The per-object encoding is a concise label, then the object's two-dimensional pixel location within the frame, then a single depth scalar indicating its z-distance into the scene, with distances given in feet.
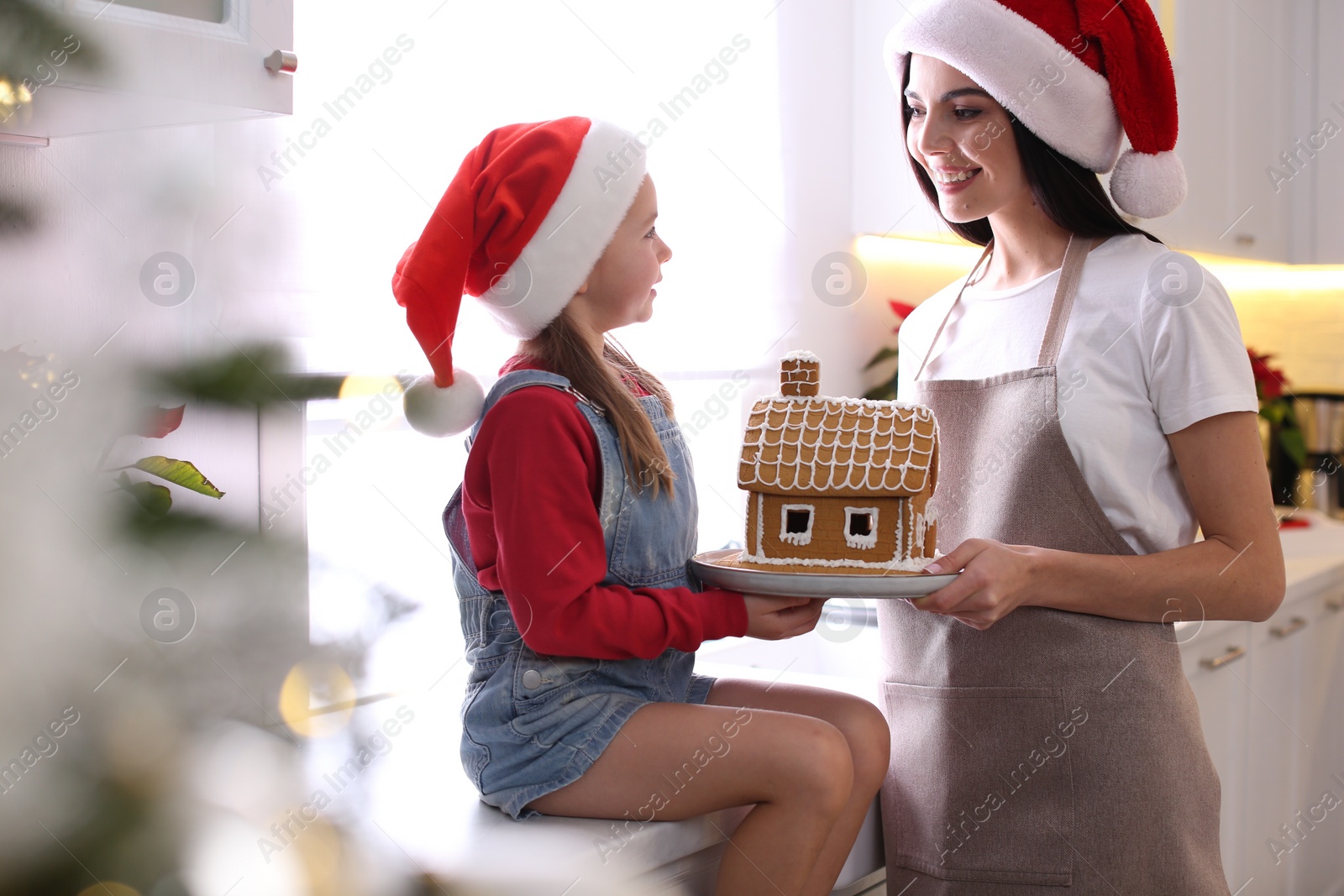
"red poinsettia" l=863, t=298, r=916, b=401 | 7.45
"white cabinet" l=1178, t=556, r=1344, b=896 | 5.91
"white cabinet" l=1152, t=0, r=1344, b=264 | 7.64
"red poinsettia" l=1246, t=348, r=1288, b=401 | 9.31
